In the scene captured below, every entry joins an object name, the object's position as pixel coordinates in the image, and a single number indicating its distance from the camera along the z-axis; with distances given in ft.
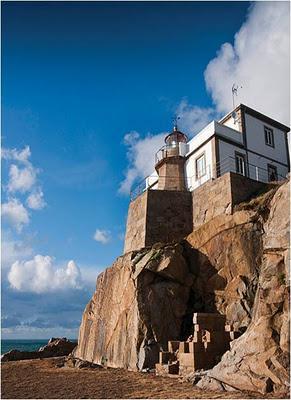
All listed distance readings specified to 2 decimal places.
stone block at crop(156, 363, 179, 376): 52.08
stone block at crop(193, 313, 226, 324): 55.42
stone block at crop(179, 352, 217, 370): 49.85
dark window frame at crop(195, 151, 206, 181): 96.04
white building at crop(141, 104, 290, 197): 93.66
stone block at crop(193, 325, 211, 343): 52.96
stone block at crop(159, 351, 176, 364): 55.52
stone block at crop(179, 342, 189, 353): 53.07
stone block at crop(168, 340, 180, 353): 57.98
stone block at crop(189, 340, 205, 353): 50.79
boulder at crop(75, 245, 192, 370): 61.87
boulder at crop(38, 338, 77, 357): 107.87
